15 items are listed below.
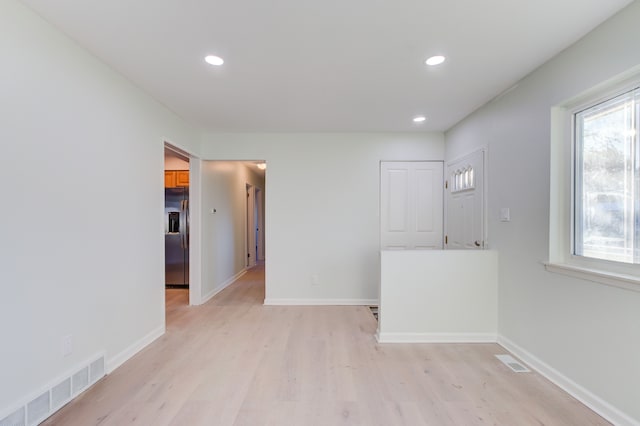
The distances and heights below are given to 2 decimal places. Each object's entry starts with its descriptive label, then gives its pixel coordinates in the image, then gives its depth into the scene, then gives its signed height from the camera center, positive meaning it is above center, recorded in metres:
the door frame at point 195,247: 4.21 -0.48
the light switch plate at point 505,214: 2.84 -0.01
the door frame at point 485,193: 3.20 +0.21
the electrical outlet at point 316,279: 4.35 -0.95
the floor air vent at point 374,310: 3.82 -1.30
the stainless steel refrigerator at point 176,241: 5.16 -0.48
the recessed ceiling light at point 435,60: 2.28 +1.16
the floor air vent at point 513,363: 2.46 -1.28
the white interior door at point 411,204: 4.39 +0.12
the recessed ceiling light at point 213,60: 2.27 +1.16
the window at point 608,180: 1.80 +0.21
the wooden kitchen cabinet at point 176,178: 5.49 +0.63
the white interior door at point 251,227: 7.28 -0.36
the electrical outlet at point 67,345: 2.01 -0.89
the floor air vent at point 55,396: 1.72 -1.16
